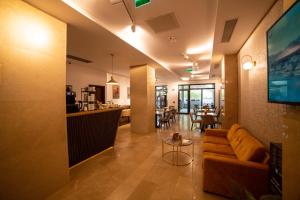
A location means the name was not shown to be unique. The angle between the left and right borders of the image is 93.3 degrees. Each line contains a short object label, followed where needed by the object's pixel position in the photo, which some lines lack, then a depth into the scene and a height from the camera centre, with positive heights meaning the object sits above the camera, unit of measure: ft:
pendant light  17.25 +5.04
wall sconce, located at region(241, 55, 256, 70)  9.91 +2.48
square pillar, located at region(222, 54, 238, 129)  14.64 +0.94
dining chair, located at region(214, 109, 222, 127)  21.87 -3.18
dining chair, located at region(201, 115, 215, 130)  19.45 -3.02
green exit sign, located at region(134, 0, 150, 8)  6.89 +4.72
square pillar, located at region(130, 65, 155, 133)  20.06 -0.10
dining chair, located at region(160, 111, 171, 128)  23.29 -3.28
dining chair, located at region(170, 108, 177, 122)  26.24 -2.78
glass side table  10.64 -4.93
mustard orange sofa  6.36 -3.43
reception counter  9.61 -2.65
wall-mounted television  3.79 +1.27
